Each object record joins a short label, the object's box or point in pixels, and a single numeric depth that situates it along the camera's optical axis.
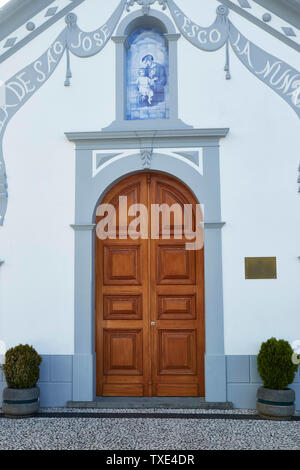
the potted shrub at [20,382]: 6.17
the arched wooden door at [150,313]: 6.80
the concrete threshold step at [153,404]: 6.47
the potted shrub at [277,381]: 6.00
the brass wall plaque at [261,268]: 6.60
